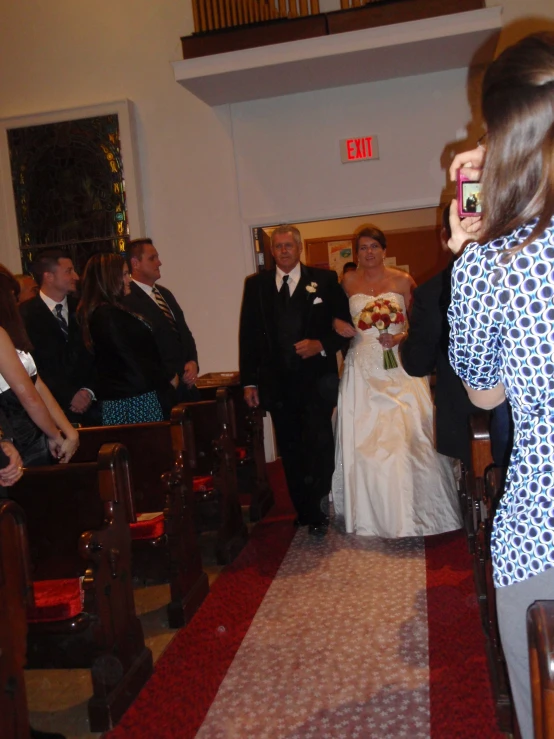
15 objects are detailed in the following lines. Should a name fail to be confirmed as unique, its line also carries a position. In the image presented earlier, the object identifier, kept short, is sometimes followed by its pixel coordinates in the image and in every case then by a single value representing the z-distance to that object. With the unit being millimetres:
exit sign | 7160
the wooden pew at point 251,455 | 5441
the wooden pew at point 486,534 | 2522
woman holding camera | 1184
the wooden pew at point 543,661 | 907
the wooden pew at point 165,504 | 3701
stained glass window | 7461
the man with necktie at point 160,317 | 5270
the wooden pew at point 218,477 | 4520
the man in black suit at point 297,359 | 4887
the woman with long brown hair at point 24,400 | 2926
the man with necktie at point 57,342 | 5066
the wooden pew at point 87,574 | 2803
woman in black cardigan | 4406
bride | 4629
